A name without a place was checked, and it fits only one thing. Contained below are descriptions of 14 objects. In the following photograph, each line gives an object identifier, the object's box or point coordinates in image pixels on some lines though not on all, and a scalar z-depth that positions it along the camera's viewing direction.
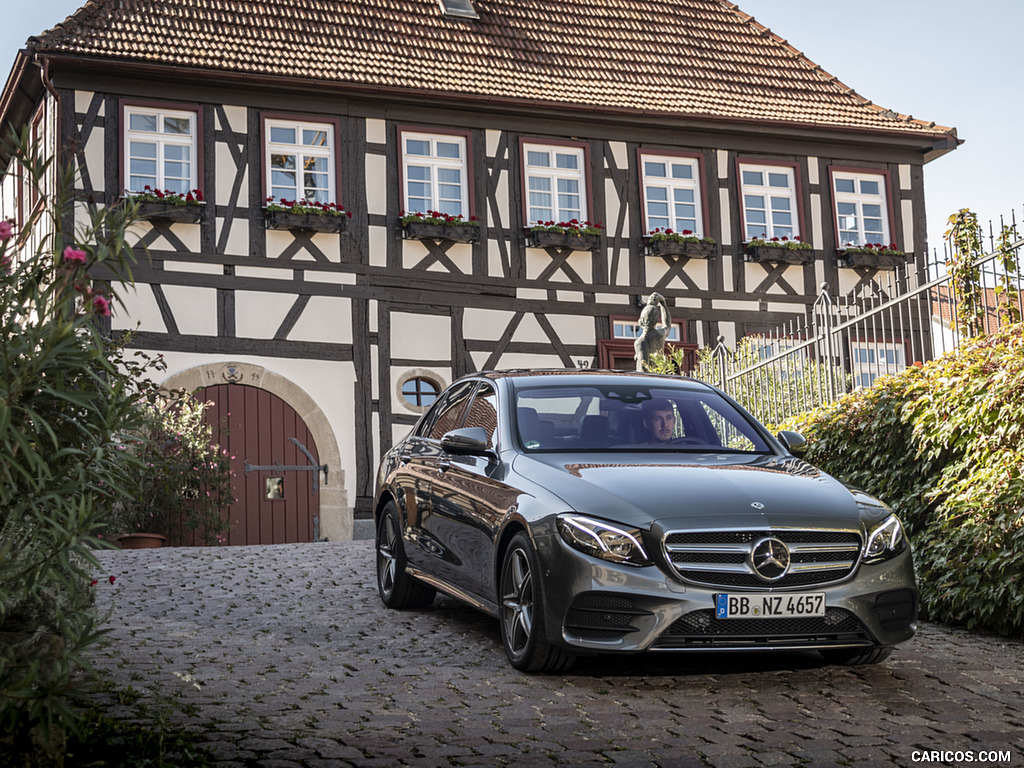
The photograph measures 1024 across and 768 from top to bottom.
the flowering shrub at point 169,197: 18.58
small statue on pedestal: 15.88
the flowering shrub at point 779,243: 21.66
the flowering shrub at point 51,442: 3.99
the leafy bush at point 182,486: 16.09
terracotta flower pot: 15.34
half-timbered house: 19.00
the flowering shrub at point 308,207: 19.28
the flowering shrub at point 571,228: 20.62
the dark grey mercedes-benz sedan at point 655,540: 5.67
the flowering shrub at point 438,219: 19.92
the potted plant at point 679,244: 21.23
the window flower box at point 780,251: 21.67
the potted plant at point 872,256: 22.03
